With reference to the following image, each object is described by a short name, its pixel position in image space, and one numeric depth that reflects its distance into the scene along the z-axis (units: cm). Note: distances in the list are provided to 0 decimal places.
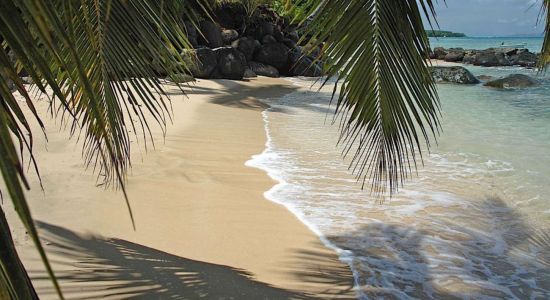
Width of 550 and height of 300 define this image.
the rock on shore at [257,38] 1956
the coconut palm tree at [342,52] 208
